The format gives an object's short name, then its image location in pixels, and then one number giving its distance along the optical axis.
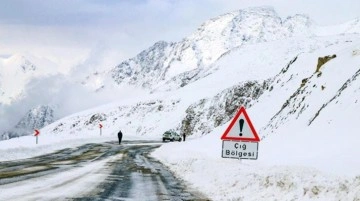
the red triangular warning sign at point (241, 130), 14.35
